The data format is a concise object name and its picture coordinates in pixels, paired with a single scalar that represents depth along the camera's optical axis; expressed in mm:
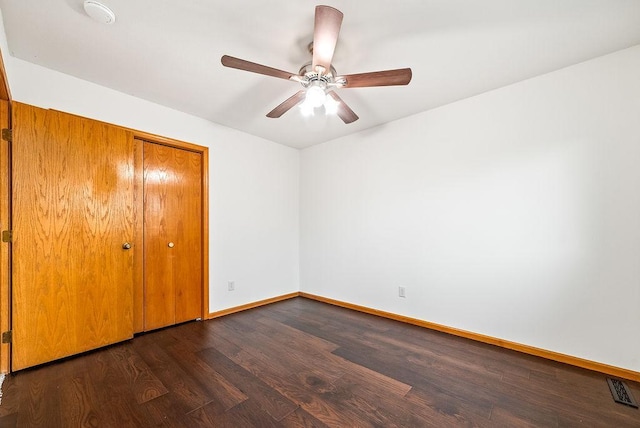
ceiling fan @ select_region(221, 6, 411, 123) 1396
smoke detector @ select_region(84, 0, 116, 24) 1507
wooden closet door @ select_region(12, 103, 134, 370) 1979
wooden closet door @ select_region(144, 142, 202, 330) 2781
